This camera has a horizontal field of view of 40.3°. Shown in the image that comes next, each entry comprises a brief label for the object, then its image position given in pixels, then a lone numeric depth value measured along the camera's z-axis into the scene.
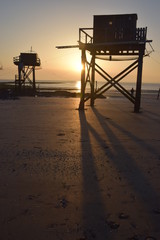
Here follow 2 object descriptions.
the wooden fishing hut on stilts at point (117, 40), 13.85
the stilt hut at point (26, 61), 38.06
